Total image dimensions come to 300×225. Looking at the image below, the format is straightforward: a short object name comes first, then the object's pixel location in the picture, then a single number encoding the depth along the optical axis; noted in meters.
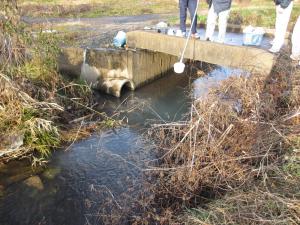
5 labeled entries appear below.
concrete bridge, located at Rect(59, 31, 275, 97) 8.59
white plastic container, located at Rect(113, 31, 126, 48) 10.08
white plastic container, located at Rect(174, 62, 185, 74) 6.39
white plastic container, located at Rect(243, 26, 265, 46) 8.52
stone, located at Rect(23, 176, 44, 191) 5.44
